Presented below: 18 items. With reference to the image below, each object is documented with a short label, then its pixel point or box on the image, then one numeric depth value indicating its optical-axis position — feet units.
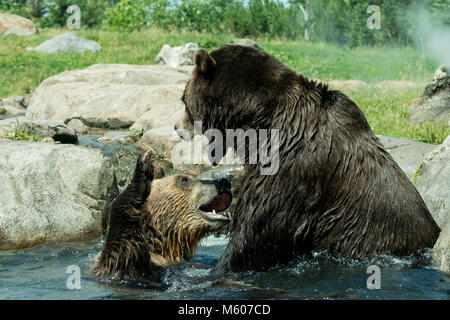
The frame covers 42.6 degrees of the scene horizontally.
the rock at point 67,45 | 84.23
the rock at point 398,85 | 55.29
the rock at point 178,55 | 70.79
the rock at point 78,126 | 43.73
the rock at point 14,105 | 57.77
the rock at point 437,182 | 18.35
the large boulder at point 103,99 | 45.24
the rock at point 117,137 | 39.40
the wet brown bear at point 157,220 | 16.49
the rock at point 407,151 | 25.59
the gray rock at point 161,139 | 35.47
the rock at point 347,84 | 61.21
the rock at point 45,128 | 35.58
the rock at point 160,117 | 40.09
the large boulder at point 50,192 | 22.95
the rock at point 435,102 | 36.58
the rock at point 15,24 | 101.71
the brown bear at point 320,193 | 14.74
